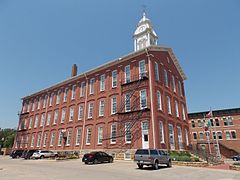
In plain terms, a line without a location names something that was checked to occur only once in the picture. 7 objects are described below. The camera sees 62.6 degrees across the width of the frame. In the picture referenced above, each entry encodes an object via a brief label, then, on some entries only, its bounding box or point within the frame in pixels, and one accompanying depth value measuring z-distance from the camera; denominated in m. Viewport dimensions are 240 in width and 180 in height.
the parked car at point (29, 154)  31.80
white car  30.78
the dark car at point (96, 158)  20.41
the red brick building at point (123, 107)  24.47
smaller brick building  46.22
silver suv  15.54
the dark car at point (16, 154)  35.56
